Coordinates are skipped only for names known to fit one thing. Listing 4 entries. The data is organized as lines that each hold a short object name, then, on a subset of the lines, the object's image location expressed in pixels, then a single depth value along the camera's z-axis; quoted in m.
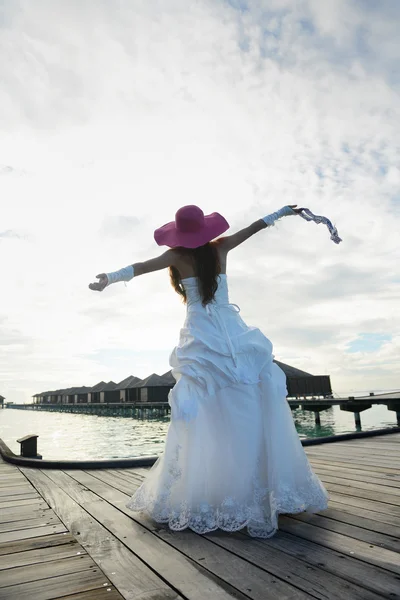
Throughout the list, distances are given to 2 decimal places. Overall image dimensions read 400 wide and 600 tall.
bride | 2.08
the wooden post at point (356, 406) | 14.74
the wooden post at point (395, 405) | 12.50
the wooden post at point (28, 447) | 5.08
